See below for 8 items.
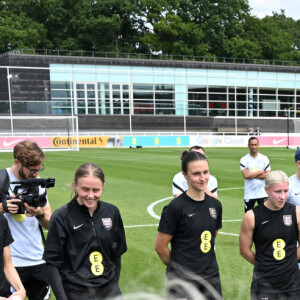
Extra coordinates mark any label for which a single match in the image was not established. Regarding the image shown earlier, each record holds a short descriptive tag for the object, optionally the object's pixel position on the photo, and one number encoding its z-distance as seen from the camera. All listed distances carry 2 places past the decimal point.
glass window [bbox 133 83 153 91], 56.84
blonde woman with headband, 4.40
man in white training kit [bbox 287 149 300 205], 5.14
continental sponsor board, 43.09
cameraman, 4.30
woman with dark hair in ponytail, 4.25
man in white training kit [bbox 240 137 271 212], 9.63
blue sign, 43.47
